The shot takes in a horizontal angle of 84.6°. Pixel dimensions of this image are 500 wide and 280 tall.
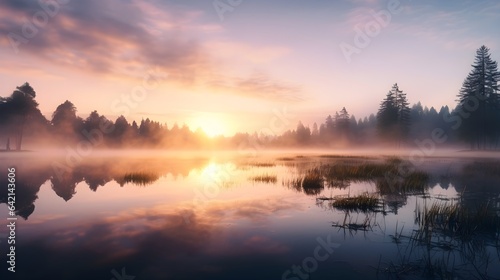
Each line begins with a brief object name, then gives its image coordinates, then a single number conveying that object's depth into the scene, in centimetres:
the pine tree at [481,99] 5475
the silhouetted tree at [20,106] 6725
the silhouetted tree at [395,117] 7175
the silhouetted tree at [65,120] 8725
